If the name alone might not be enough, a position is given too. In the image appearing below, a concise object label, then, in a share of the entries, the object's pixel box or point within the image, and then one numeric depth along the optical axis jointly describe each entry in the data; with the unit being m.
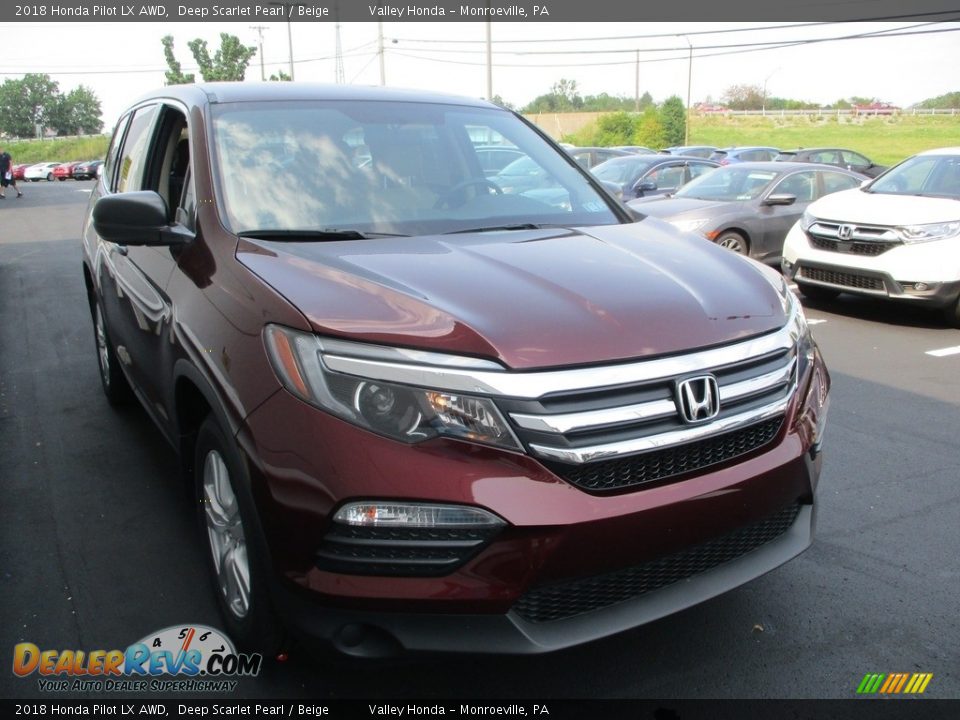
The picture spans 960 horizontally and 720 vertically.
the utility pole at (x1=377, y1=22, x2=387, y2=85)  39.03
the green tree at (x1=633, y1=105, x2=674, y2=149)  47.81
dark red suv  2.11
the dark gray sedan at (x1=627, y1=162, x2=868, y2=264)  10.11
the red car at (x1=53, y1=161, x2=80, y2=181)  57.88
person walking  31.22
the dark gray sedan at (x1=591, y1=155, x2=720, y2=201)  14.10
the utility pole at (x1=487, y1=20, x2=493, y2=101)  28.87
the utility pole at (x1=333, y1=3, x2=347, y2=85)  46.89
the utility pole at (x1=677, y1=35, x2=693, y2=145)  50.75
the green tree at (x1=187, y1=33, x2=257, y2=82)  63.81
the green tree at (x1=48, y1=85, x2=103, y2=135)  114.56
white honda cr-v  7.68
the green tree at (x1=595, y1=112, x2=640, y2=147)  52.09
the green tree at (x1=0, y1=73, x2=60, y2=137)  110.62
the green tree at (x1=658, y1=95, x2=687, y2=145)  50.31
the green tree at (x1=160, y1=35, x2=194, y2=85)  67.12
